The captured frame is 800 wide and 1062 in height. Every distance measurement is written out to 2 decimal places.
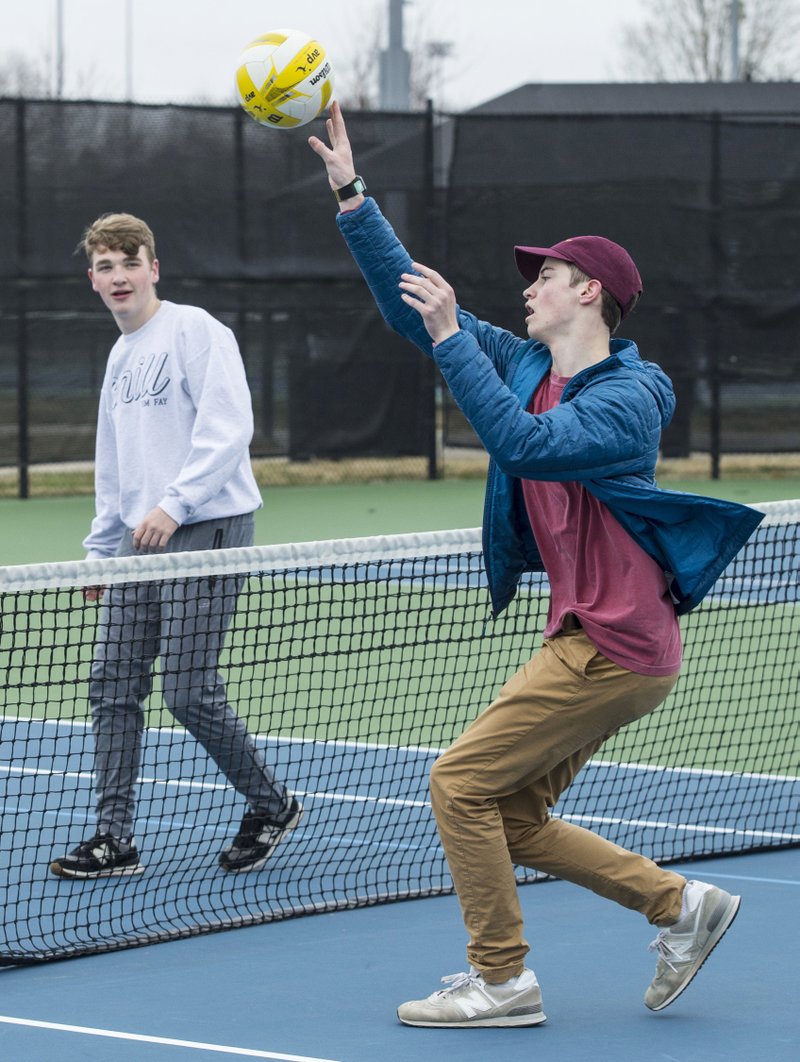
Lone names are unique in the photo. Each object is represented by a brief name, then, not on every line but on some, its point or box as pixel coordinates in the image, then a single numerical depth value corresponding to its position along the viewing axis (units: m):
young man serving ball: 6.80
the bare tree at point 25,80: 64.26
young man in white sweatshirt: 9.01
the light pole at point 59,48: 65.36
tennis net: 8.38
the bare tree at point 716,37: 63.28
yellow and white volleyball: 8.43
